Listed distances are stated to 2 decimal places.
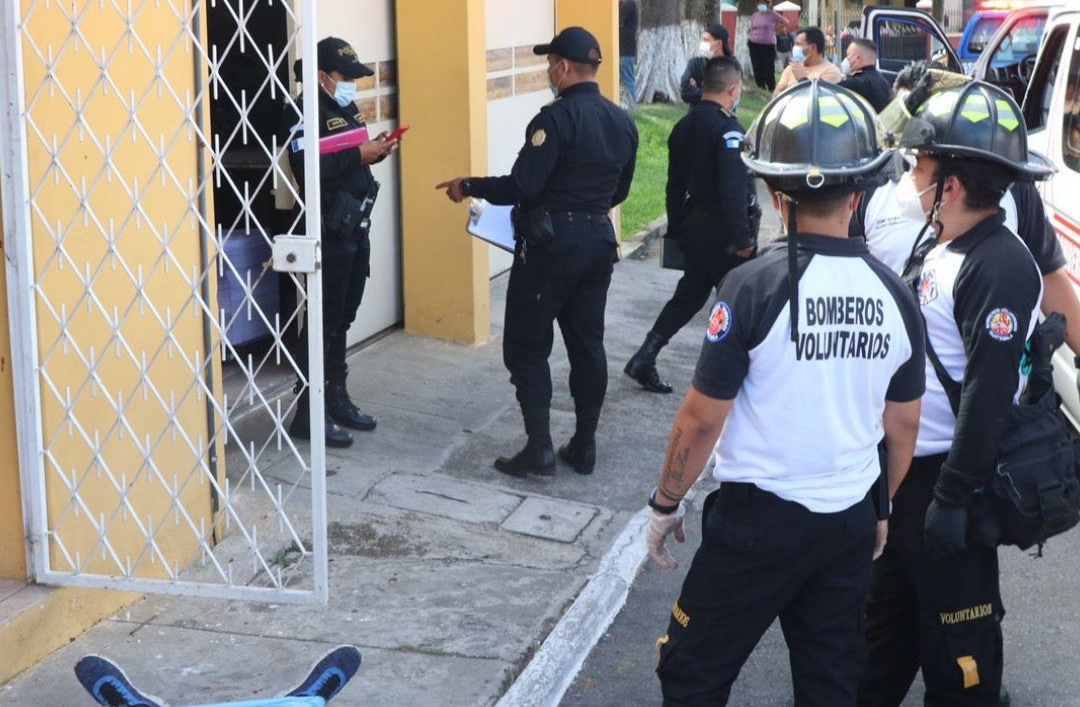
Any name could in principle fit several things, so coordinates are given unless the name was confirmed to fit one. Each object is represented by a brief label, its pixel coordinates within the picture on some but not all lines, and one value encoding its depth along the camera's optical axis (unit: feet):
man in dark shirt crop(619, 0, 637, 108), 62.85
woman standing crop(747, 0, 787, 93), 84.69
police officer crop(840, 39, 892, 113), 33.17
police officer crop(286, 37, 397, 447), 20.07
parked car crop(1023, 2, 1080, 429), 20.57
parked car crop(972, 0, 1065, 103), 32.30
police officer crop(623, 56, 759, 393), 23.54
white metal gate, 13.69
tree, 72.64
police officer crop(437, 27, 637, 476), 19.43
